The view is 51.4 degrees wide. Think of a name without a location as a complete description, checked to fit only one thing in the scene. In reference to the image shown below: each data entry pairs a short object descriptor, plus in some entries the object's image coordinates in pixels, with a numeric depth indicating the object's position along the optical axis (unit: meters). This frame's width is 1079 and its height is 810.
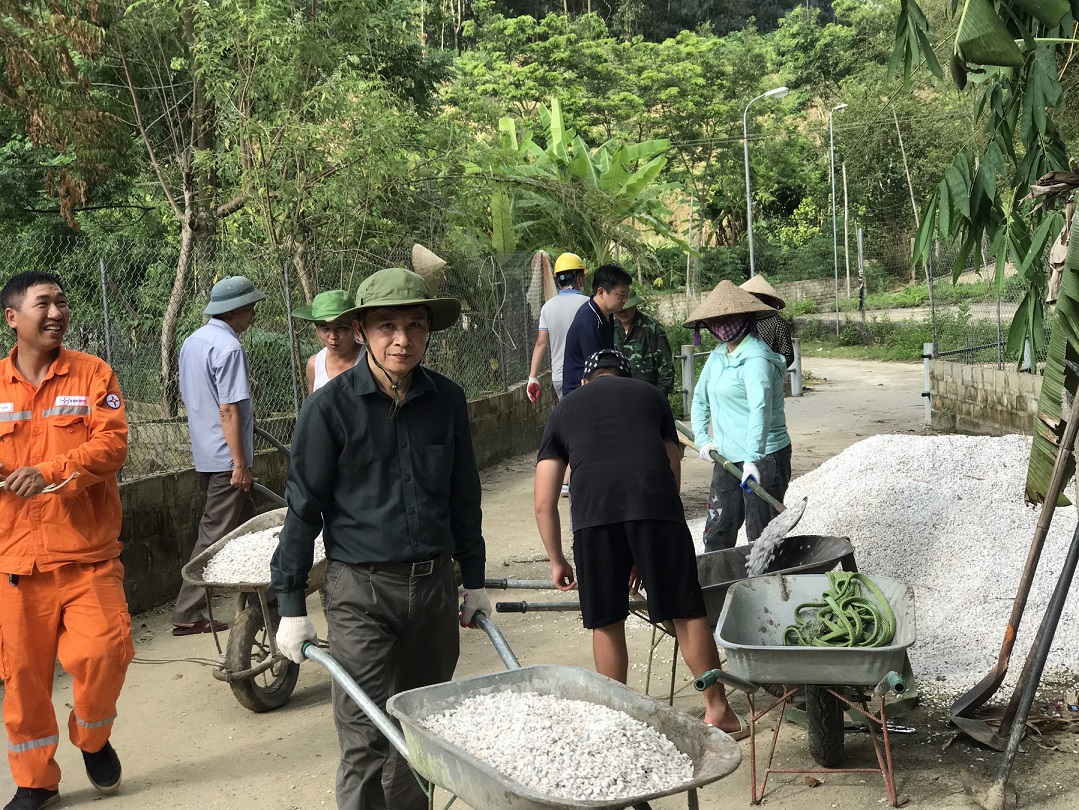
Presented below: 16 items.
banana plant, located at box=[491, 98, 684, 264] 18.38
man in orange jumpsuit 4.41
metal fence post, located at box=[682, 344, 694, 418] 15.45
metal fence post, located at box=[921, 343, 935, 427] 14.41
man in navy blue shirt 7.54
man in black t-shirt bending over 4.58
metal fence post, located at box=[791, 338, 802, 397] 18.43
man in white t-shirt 9.55
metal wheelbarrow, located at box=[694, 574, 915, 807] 3.98
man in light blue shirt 6.61
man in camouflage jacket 7.72
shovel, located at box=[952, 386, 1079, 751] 4.50
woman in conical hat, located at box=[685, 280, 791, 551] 5.99
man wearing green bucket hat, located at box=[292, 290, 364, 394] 6.48
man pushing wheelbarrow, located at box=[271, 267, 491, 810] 3.55
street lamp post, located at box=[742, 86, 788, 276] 26.41
